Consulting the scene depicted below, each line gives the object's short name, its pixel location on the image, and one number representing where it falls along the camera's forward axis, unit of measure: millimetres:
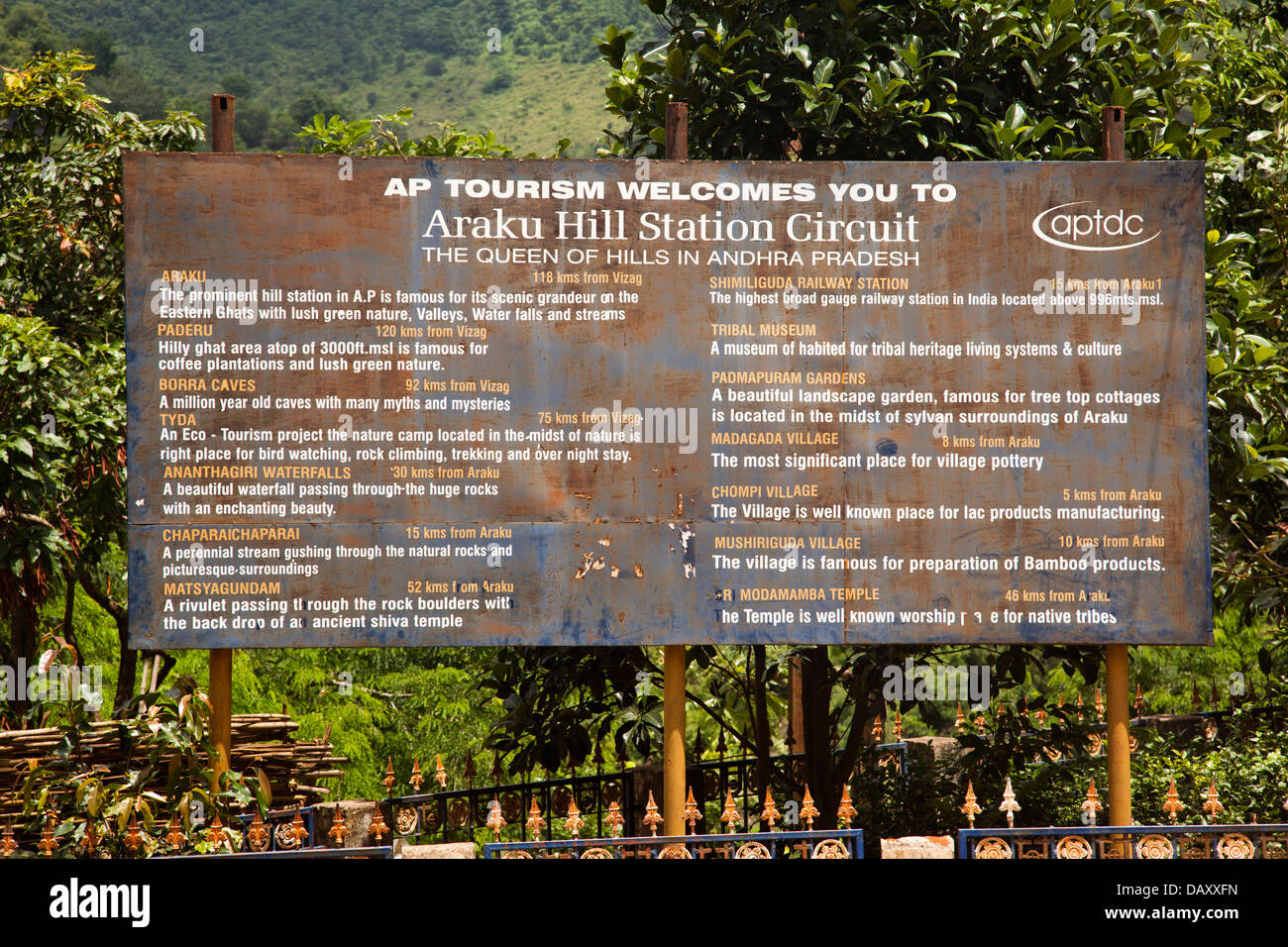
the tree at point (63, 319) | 10727
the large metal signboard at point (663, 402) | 7551
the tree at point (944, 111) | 9672
